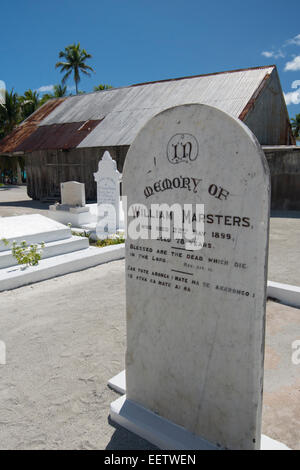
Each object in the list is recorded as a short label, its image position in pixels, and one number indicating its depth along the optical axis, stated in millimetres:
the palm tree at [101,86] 39938
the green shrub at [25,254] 6168
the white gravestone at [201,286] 2023
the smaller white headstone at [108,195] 9523
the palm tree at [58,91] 42250
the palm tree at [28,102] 36156
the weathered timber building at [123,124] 14828
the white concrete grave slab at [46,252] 5875
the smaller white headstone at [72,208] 10000
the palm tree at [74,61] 44625
